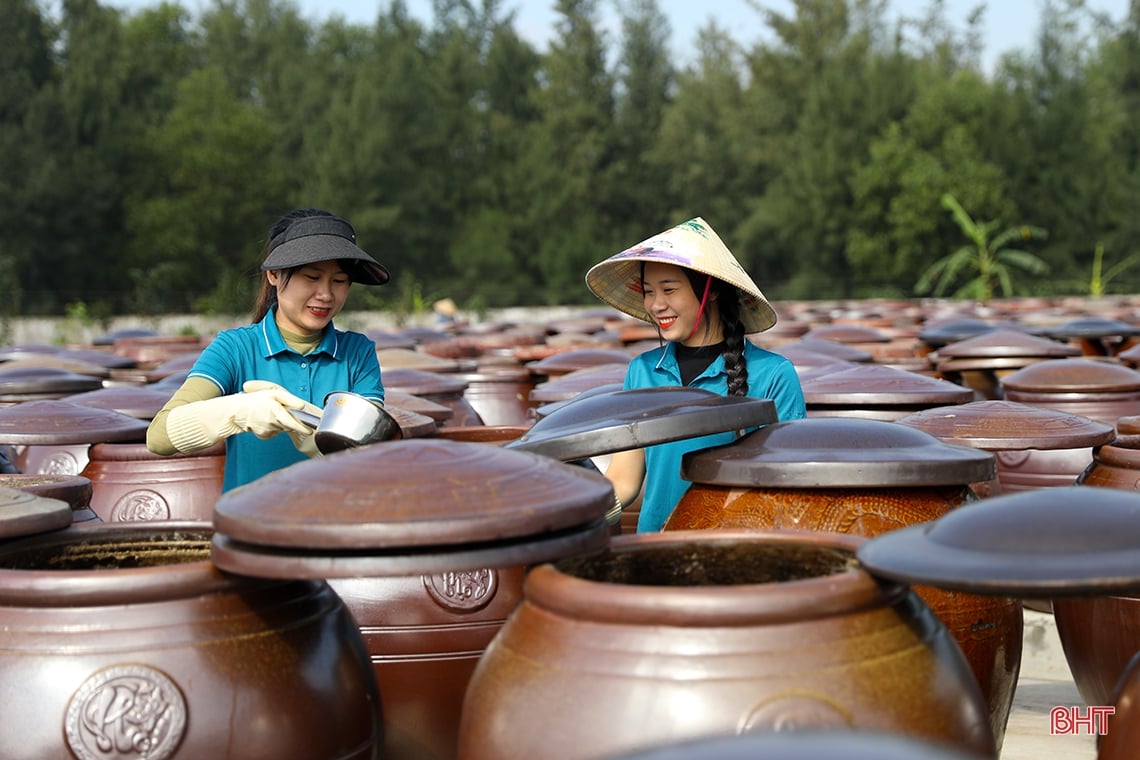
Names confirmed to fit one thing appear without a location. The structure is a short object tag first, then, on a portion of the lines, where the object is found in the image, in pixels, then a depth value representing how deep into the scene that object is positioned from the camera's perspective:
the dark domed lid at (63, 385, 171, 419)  5.27
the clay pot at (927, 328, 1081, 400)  7.59
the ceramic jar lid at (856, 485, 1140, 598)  1.92
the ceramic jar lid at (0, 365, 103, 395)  6.49
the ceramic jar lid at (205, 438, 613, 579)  2.11
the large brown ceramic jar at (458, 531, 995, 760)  1.96
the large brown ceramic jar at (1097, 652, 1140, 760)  2.13
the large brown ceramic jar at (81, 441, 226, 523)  4.34
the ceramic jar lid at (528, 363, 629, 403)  5.68
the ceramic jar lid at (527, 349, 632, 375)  7.26
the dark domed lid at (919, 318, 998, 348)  9.84
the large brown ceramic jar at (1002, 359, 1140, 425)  5.86
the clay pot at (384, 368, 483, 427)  6.11
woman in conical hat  3.58
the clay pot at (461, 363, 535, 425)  7.15
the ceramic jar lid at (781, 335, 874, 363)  7.62
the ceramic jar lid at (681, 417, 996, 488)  2.82
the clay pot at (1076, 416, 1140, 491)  3.65
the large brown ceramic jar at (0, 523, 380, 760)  2.21
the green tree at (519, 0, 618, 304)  40.69
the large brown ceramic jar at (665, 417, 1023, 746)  2.83
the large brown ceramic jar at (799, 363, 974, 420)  4.79
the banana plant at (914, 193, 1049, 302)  29.81
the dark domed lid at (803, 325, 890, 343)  9.91
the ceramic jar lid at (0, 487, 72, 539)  2.56
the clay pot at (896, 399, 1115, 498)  3.96
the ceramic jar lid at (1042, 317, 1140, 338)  10.09
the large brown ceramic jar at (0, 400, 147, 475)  4.43
